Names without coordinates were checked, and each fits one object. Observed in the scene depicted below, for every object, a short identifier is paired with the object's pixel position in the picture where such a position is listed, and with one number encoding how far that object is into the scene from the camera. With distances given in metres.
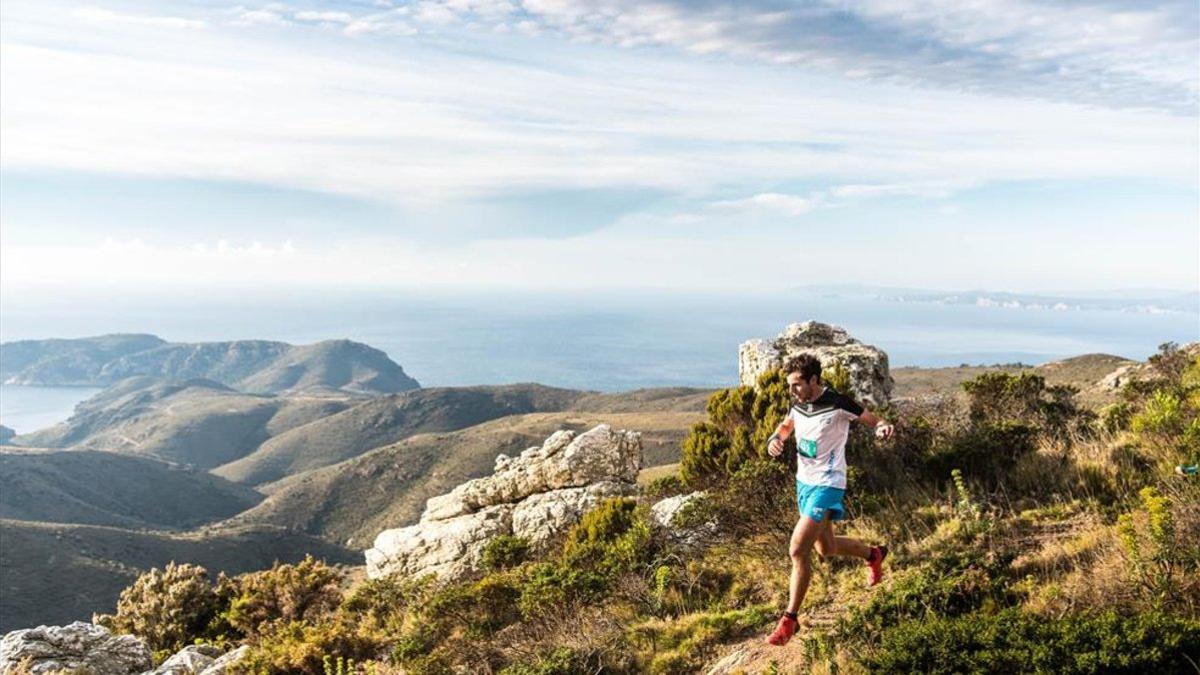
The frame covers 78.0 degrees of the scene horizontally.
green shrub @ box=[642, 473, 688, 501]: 12.00
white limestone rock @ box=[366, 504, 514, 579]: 13.84
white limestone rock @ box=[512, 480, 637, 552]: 12.95
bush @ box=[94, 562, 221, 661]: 13.28
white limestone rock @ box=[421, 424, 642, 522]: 15.71
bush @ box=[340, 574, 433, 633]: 10.61
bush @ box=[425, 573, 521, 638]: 8.61
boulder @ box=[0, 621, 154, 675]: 9.62
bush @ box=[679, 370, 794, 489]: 10.87
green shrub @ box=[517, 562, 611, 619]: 7.93
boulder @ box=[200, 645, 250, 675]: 8.73
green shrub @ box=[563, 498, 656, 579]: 8.64
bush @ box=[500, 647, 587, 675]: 6.24
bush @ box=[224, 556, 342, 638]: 12.23
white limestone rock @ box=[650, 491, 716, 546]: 8.80
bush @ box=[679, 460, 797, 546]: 8.19
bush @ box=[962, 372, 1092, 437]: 10.55
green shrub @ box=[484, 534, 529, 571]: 11.82
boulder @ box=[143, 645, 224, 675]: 9.34
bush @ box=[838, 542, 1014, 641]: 5.39
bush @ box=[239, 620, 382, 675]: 8.33
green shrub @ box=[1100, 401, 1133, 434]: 9.48
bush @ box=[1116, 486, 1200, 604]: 4.86
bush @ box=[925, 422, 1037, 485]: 8.39
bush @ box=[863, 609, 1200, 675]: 4.16
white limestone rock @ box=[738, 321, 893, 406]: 13.26
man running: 5.54
